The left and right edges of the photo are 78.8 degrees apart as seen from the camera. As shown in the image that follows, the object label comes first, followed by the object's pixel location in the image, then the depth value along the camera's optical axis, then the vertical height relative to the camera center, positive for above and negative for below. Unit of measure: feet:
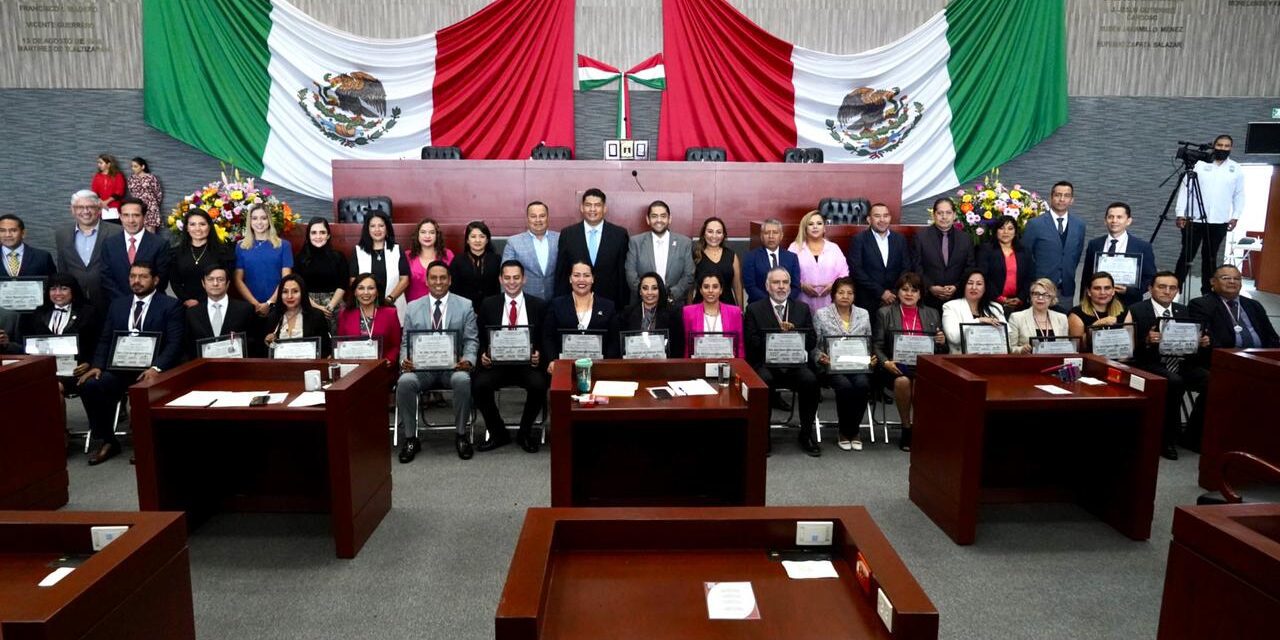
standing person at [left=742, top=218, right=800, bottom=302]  19.58 -0.39
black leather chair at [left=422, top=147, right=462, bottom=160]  27.14 +3.09
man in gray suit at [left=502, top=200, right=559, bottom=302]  19.51 -0.31
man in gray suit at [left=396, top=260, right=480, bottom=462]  16.30 -2.50
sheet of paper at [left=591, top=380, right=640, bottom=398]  12.23 -2.33
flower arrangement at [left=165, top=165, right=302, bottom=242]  20.08 +0.78
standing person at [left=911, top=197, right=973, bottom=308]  19.80 -0.17
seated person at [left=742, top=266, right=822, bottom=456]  16.85 -2.00
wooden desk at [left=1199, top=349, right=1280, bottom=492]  13.64 -2.82
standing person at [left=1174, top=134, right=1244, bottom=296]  27.12 +1.65
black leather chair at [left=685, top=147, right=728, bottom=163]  27.81 +3.23
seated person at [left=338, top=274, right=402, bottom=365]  16.98 -1.72
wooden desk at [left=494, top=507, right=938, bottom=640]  5.53 -2.66
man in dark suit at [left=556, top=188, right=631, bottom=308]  19.45 -0.01
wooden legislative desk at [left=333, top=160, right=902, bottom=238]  24.76 +1.92
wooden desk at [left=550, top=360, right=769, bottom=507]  12.47 -3.49
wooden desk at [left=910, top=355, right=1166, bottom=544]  12.08 -3.22
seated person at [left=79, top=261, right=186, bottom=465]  16.11 -2.14
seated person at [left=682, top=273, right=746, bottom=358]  16.98 -1.54
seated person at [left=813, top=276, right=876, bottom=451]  16.85 -2.42
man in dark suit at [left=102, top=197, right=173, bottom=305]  18.98 -0.37
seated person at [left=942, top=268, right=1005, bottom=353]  17.62 -1.43
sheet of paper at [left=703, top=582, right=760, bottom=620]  5.81 -2.71
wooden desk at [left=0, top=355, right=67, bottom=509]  12.66 -3.40
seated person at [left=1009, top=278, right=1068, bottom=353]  17.21 -1.59
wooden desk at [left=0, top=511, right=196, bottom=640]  5.54 -2.71
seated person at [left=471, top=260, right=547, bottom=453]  16.71 -2.74
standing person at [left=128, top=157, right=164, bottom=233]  30.89 +1.94
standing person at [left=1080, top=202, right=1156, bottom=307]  19.97 +0.09
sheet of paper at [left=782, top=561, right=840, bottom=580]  6.40 -2.68
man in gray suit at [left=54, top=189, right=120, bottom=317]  19.26 -0.29
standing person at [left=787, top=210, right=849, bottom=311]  19.56 -0.41
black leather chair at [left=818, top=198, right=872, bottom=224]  24.63 +1.14
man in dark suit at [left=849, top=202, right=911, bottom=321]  19.93 -0.32
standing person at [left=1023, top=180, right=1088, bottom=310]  20.80 +0.24
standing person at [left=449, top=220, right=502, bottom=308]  18.97 -0.67
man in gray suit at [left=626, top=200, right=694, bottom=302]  19.29 -0.34
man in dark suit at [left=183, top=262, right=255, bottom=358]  16.72 -1.63
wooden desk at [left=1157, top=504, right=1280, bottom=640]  6.19 -2.72
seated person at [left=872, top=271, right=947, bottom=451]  16.98 -1.82
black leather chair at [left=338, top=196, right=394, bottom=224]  23.56 +1.02
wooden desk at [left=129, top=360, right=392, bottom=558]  11.39 -3.32
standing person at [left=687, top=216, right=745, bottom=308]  19.27 -0.37
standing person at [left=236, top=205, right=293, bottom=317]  19.16 -0.54
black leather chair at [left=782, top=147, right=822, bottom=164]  27.81 +3.23
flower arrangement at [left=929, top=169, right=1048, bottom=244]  20.89 +1.05
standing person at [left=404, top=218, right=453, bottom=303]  19.38 -0.28
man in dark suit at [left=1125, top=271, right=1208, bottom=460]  17.06 -2.20
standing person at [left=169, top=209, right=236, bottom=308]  18.63 -0.42
